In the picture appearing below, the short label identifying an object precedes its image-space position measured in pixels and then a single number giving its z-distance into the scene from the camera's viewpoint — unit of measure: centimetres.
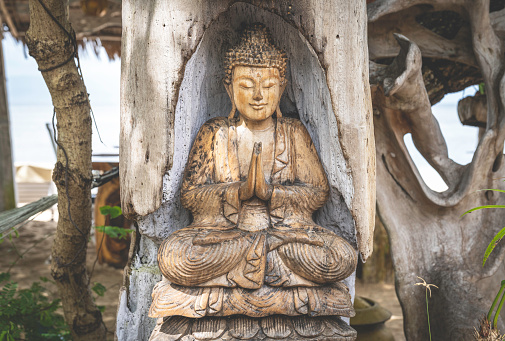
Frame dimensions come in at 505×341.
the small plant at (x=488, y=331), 226
